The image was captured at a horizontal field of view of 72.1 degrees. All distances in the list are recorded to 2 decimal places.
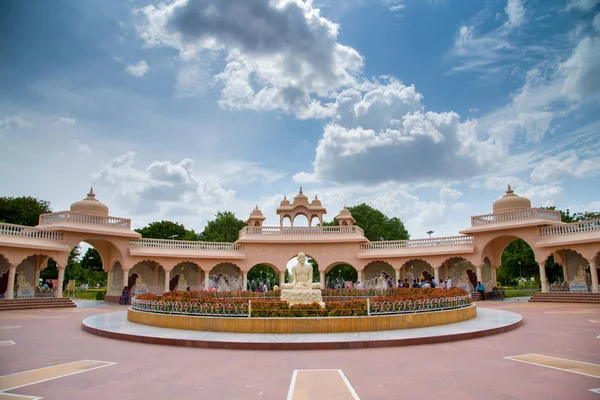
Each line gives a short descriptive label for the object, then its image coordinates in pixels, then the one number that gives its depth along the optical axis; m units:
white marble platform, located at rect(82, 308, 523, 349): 8.61
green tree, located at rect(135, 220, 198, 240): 42.94
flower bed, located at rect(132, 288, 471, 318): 10.27
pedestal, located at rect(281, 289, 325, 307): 12.93
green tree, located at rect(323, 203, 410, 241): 42.84
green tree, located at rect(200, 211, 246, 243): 48.28
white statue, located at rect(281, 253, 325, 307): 12.95
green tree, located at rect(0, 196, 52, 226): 34.81
